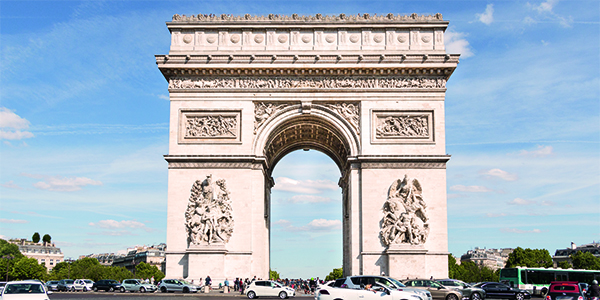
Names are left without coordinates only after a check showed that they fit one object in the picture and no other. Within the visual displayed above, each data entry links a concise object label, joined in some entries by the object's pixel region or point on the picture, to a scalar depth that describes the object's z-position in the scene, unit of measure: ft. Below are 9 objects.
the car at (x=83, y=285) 145.38
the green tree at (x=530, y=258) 267.80
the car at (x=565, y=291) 68.59
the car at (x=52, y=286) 151.48
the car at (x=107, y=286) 138.51
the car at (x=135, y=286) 127.75
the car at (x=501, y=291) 104.17
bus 126.82
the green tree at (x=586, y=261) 279.08
